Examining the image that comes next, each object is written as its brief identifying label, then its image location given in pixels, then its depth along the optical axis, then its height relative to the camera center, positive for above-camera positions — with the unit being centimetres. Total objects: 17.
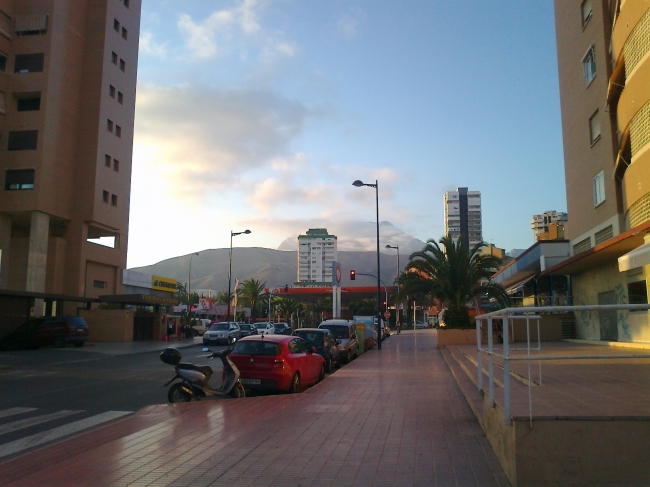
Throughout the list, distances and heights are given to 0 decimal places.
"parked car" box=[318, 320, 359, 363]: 2194 -95
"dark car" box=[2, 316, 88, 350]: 2912 -114
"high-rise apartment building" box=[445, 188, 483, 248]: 15600 +2923
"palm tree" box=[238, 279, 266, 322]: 8062 +313
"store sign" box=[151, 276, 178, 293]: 5238 +285
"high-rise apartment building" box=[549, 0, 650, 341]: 1698 +637
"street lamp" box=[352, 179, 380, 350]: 2881 +713
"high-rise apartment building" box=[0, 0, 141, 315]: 3806 +1247
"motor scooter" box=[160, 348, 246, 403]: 1078 -136
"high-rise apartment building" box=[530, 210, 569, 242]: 12610 +2462
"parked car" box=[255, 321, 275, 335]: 4310 -118
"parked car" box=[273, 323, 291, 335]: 4414 -123
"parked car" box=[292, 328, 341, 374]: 1830 -96
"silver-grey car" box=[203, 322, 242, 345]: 3725 -150
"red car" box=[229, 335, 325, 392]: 1226 -113
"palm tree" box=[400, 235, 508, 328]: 2775 +198
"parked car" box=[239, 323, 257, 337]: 4345 -136
